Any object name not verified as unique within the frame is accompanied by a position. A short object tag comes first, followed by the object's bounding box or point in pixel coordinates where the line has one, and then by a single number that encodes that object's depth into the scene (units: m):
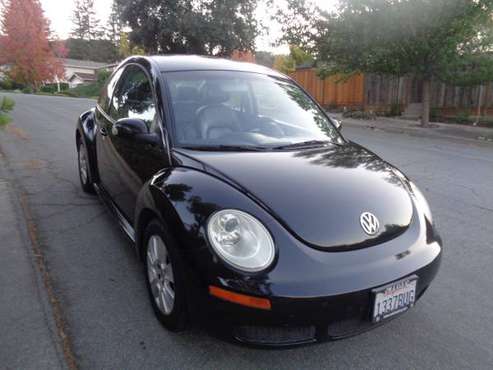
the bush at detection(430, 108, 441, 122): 16.17
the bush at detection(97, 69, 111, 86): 38.53
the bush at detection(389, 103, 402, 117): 17.93
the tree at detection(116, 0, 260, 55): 25.59
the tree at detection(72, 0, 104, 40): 90.62
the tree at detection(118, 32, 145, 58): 44.93
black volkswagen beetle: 1.97
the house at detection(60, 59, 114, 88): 63.03
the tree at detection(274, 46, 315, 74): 28.67
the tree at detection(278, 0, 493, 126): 10.95
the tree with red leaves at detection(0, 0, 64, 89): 37.09
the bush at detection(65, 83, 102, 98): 34.94
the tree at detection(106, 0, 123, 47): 83.93
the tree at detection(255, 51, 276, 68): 47.59
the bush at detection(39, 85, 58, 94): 45.17
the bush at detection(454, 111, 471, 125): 14.96
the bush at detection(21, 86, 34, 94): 40.81
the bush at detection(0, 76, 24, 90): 44.06
